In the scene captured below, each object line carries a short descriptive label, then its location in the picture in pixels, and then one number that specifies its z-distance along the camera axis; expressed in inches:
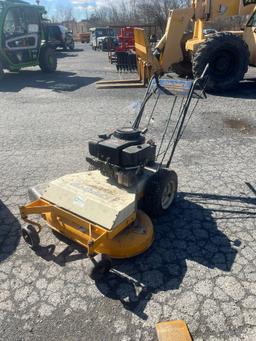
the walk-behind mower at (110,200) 112.8
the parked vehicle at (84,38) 1790.1
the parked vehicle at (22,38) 466.3
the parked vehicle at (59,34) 1099.9
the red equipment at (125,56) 541.6
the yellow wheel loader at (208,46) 337.1
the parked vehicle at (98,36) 1094.8
